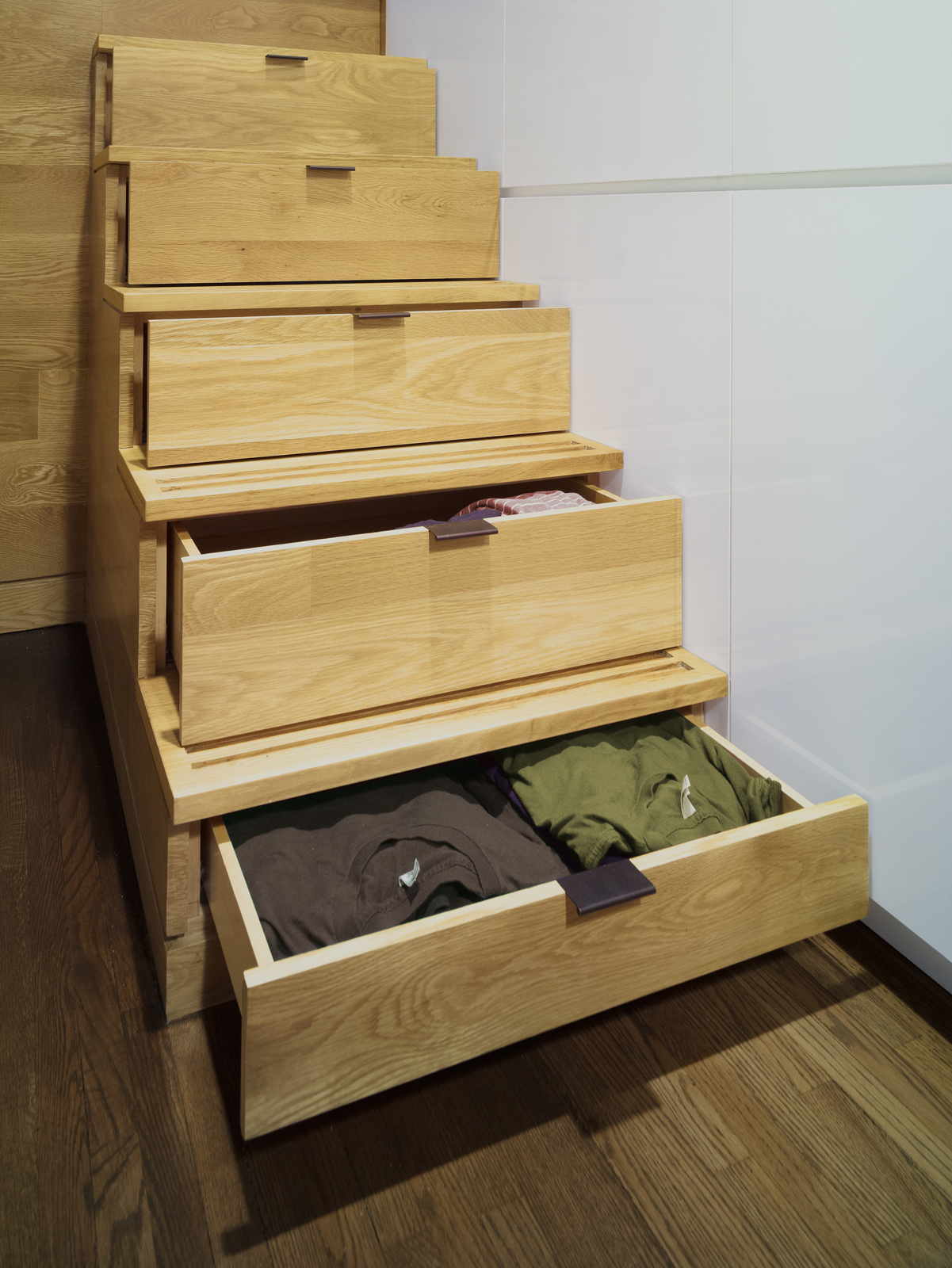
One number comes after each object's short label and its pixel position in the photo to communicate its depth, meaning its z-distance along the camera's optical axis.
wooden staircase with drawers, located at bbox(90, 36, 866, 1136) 0.83
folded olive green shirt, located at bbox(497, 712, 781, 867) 1.00
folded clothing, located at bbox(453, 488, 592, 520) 1.21
